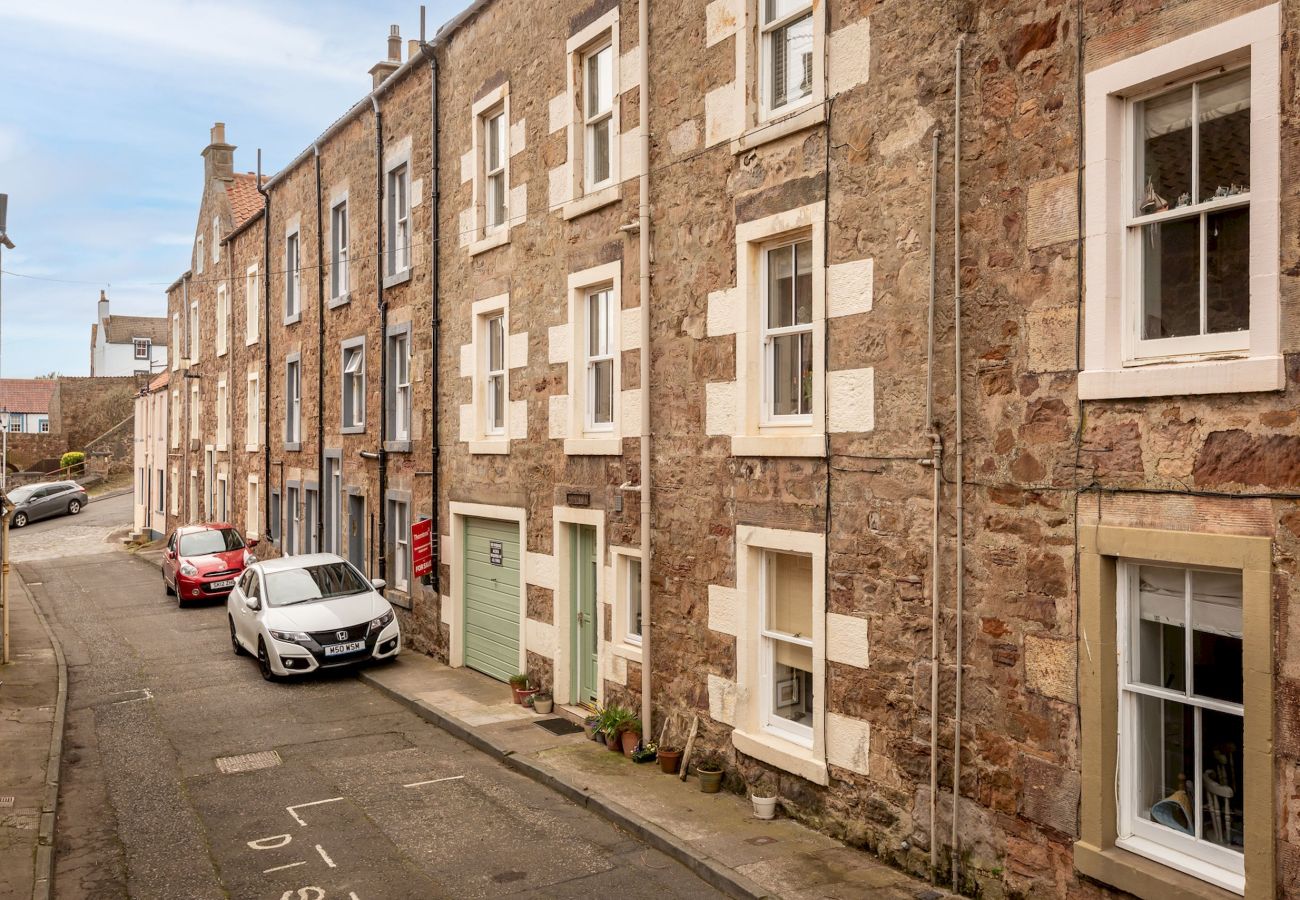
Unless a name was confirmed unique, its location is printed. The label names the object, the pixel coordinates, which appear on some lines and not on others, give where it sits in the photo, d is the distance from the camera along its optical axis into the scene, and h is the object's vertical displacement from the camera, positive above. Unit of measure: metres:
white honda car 15.51 -2.63
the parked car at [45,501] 46.97 -2.58
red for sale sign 16.53 -1.63
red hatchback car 23.73 -2.70
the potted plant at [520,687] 13.38 -3.11
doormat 12.26 -3.35
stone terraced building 5.96 +0.25
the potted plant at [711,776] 9.88 -3.14
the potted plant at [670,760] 10.48 -3.17
